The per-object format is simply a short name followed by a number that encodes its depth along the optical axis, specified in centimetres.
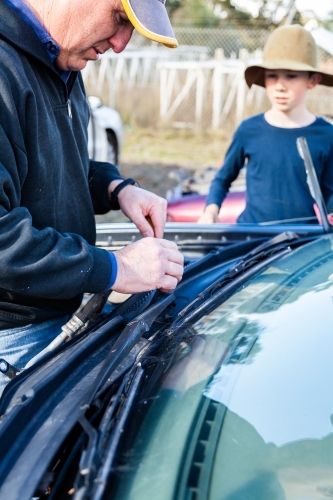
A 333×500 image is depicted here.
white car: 713
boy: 309
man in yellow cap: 141
